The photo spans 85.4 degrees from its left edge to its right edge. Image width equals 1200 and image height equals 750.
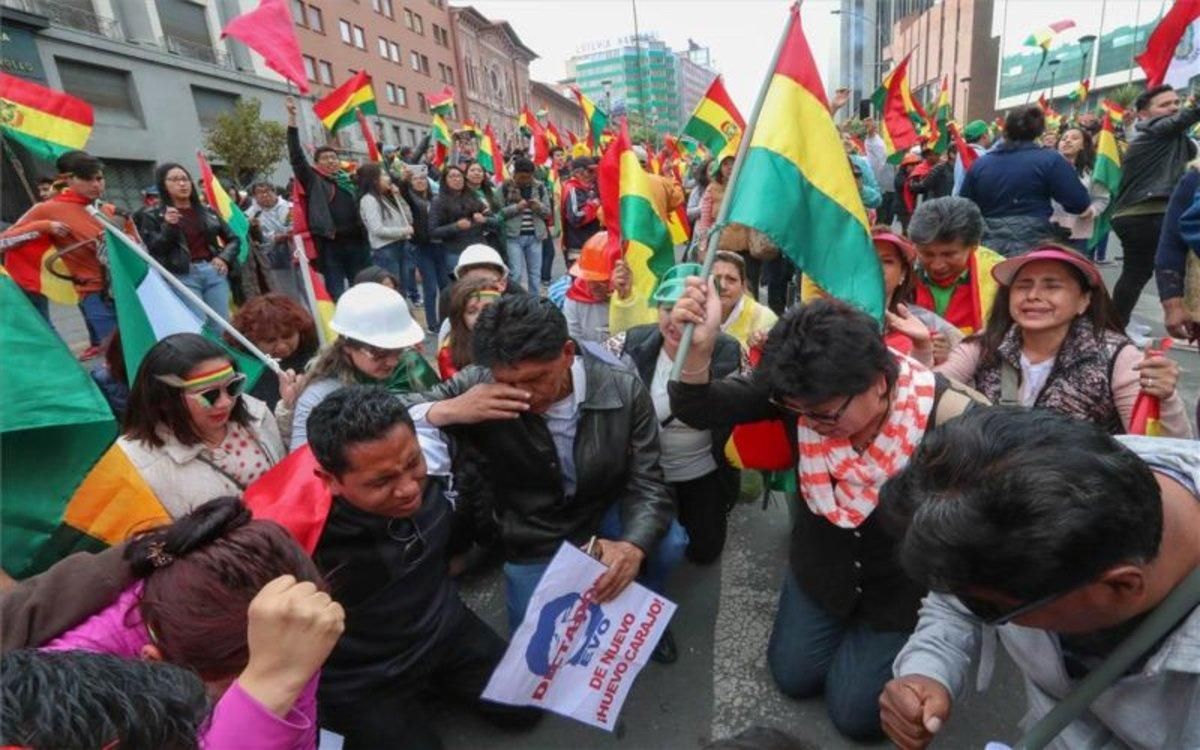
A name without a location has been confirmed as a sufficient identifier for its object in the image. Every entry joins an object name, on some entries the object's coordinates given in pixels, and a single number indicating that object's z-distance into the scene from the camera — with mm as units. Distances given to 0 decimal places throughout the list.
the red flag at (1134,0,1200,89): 3646
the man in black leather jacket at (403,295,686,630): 1961
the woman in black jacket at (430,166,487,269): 7062
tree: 20875
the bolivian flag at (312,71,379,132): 6473
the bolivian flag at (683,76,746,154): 4844
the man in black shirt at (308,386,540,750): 1803
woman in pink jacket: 1084
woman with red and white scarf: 1723
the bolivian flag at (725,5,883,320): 2078
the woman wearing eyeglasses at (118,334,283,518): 2074
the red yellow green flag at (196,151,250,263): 5332
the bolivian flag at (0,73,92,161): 3670
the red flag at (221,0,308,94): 4312
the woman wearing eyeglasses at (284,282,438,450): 2666
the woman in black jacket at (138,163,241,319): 5203
